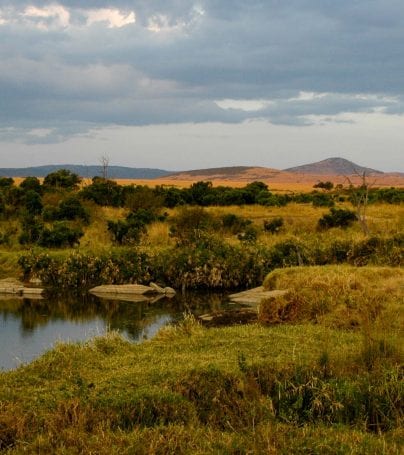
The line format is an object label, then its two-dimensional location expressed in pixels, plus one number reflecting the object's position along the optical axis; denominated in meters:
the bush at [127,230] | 30.42
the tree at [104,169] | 69.14
